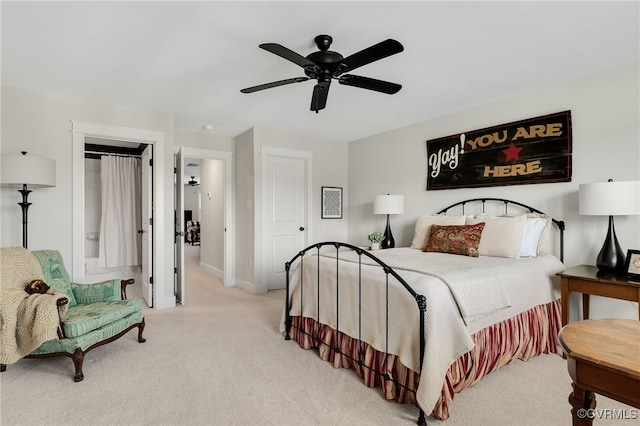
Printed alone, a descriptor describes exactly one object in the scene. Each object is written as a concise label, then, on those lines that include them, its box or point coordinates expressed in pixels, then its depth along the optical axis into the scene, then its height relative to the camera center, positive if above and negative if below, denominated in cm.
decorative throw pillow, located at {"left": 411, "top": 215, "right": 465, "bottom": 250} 376 -16
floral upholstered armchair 225 -78
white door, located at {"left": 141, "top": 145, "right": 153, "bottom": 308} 409 -17
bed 190 -66
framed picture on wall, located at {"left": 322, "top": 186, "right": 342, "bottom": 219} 561 +17
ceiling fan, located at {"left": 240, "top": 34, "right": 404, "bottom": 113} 198 +97
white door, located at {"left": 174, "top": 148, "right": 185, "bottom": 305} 419 -25
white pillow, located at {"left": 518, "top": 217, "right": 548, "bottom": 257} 305 -24
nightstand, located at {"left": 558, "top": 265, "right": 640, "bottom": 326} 236 -57
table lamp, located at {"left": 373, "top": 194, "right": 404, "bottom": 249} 450 +8
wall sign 320 +61
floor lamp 289 +36
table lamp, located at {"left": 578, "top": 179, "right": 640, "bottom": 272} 248 +4
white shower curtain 549 +2
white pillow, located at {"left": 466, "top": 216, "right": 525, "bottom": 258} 302 -25
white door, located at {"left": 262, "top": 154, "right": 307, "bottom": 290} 499 -2
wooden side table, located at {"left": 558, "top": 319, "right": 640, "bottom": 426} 98 -47
